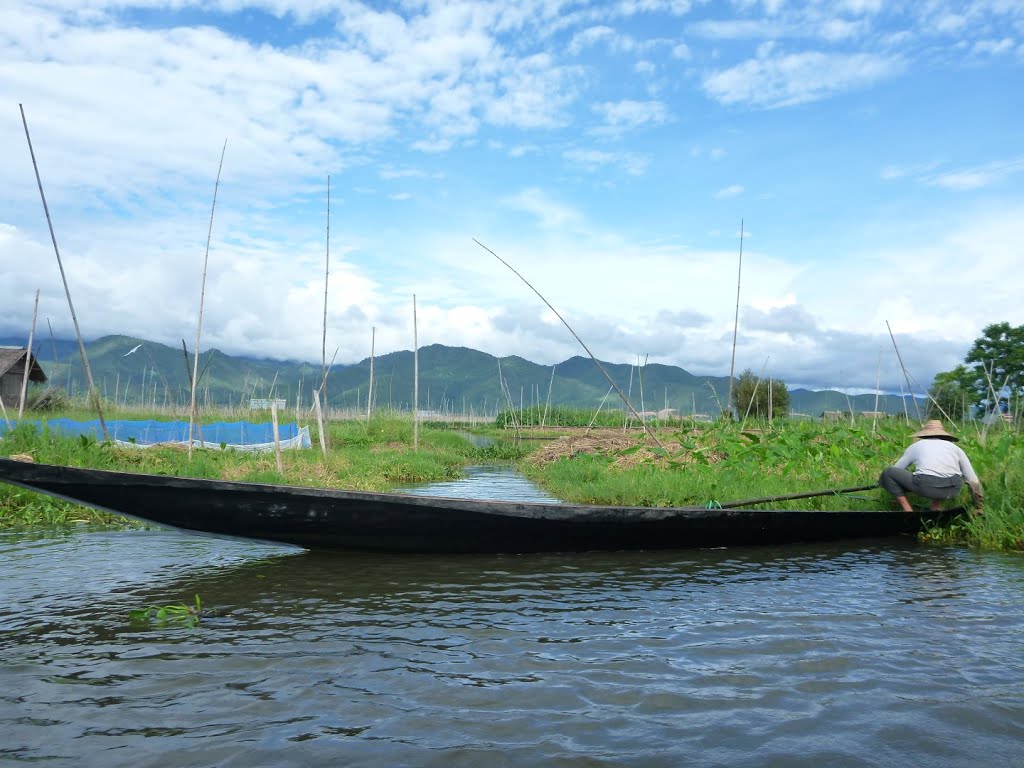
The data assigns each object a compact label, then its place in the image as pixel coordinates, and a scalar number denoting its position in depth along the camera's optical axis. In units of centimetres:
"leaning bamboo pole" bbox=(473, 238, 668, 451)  754
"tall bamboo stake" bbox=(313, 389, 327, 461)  967
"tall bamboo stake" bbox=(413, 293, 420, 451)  1338
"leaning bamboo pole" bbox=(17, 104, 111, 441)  682
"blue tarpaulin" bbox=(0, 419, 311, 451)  1276
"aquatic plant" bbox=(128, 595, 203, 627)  347
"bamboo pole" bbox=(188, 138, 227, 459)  858
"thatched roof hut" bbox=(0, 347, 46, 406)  2156
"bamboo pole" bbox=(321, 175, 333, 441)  1005
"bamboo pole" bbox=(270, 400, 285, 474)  839
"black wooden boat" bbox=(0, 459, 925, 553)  407
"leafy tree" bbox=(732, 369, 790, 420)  2472
